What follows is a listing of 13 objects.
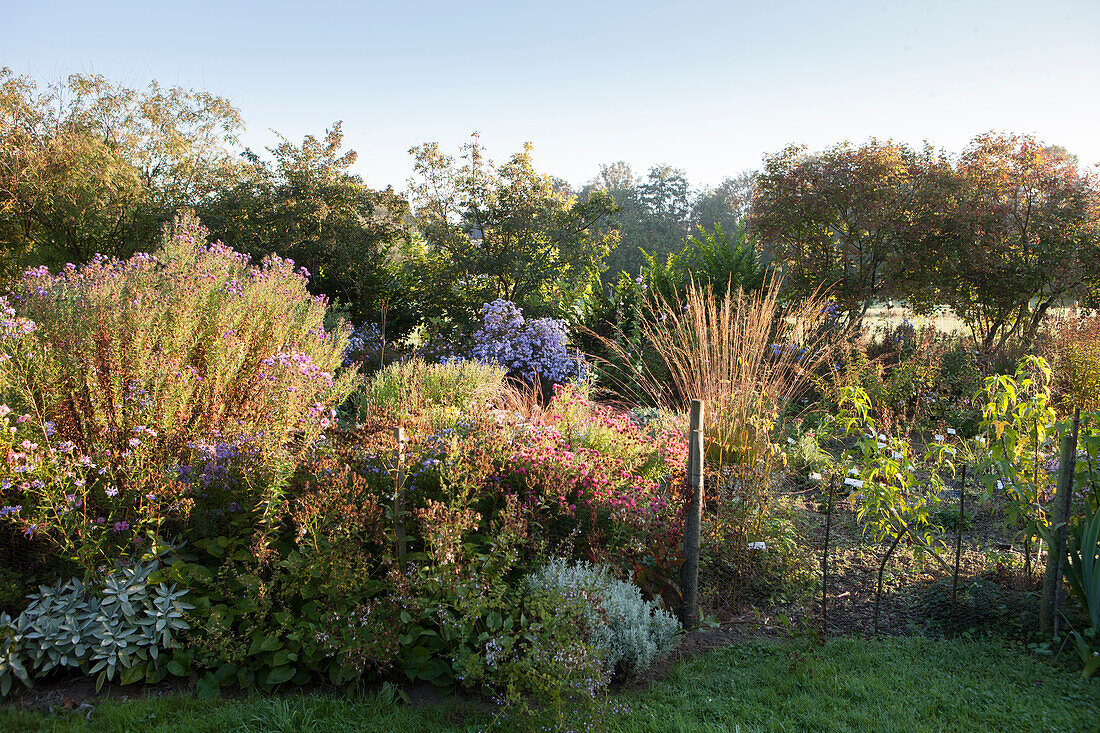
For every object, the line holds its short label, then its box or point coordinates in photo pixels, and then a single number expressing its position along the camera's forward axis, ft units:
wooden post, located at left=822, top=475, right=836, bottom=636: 8.08
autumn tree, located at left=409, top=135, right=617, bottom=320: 28.84
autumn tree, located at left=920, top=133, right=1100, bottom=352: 24.27
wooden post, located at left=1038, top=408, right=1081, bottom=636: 7.98
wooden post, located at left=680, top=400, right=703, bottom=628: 9.09
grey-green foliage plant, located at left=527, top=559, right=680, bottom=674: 7.58
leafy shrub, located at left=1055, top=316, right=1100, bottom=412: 16.80
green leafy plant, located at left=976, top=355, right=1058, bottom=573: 8.76
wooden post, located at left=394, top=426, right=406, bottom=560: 8.24
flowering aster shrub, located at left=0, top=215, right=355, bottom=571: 8.21
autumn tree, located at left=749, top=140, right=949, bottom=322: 26.66
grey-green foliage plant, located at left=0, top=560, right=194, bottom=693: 7.38
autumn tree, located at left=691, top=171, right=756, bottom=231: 102.37
